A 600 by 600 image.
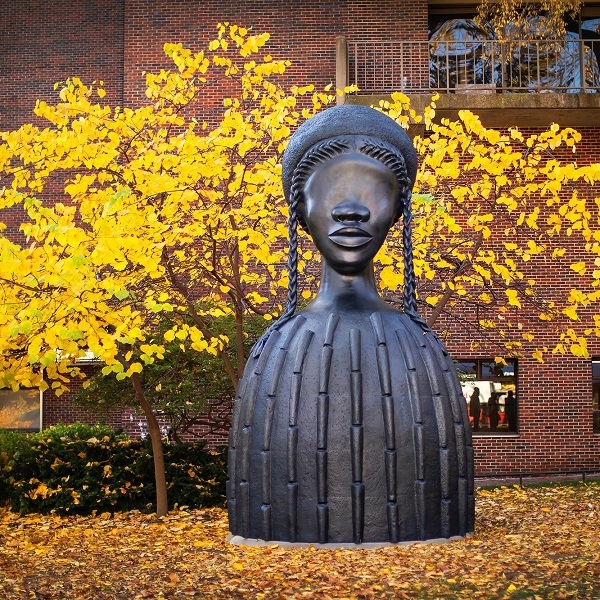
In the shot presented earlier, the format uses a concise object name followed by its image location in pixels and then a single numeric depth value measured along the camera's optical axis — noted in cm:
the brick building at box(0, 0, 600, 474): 1697
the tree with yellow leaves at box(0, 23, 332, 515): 704
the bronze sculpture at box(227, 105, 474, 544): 458
